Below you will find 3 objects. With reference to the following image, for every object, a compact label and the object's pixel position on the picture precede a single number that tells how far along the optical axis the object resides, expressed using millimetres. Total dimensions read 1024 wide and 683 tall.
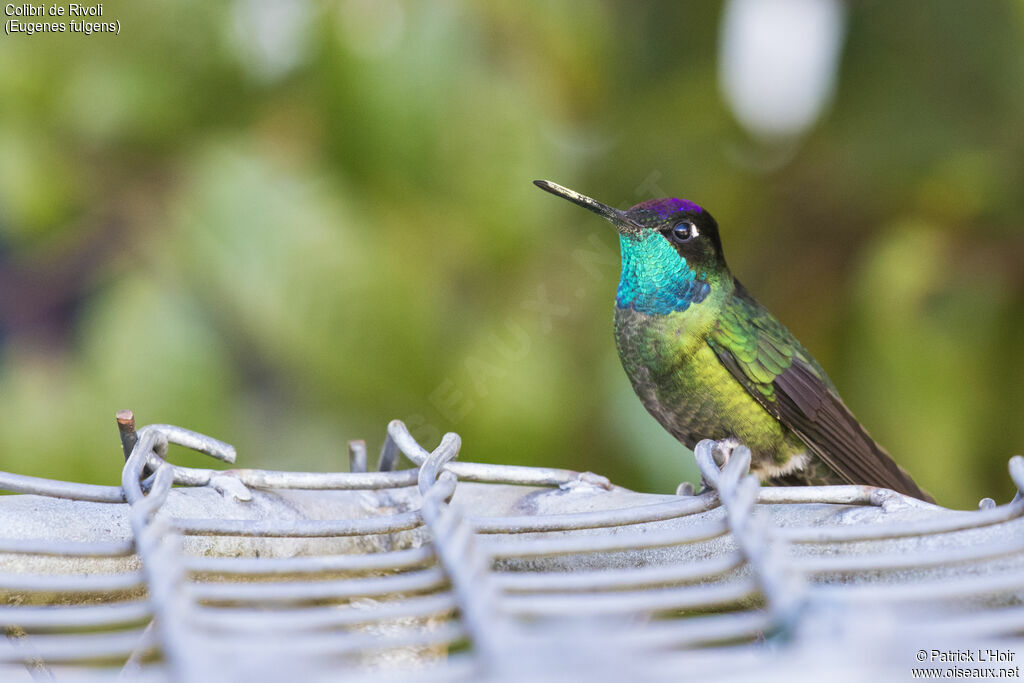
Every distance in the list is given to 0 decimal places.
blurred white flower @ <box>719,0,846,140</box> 4668
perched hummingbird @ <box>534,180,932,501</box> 3383
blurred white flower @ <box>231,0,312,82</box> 4254
